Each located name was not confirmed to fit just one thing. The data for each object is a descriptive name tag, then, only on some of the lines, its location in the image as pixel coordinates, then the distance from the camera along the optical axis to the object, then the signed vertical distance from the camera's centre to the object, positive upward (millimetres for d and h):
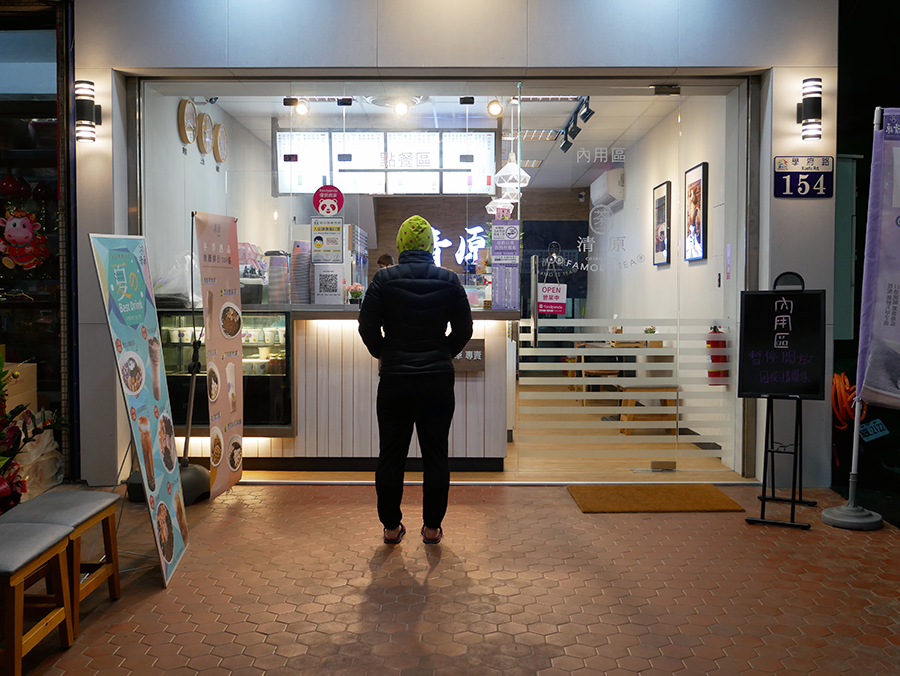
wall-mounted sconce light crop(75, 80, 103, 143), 4559 +1359
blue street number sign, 4570 +945
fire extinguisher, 5051 -298
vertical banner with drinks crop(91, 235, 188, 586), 2729 -325
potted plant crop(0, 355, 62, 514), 2821 -701
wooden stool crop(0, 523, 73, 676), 2170 -1017
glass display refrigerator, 4961 -558
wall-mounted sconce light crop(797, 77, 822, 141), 4449 +1387
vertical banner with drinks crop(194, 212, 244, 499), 3832 -241
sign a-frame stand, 3910 -249
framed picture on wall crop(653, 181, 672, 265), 5355 +773
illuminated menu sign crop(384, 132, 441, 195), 5109 +1160
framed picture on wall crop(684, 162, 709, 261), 5418 +840
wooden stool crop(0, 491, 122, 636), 2555 -876
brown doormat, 4211 -1296
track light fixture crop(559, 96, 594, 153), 4906 +1443
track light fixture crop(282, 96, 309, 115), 5055 +1588
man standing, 3461 -260
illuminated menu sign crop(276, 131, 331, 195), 5094 +1155
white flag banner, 3596 +163
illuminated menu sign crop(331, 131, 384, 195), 5078 +1157
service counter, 4957 -709
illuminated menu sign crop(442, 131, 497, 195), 5098 +1156
